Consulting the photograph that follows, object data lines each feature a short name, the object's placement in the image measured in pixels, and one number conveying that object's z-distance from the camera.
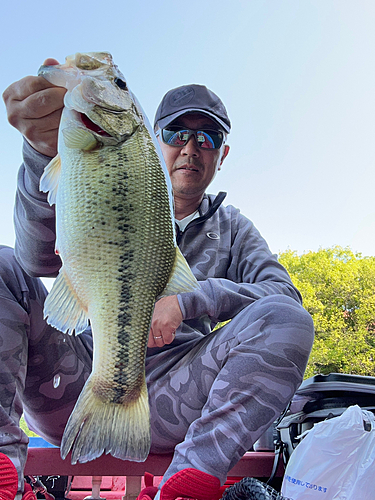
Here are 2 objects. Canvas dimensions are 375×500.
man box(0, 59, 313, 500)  1.36
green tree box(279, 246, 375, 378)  19.14
